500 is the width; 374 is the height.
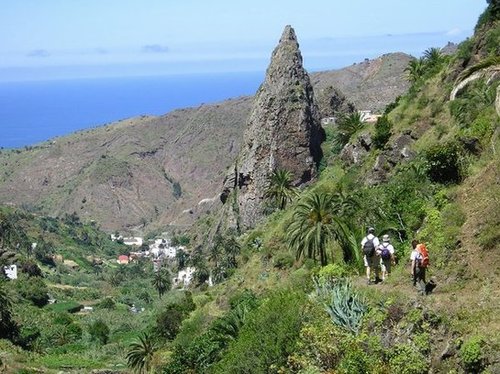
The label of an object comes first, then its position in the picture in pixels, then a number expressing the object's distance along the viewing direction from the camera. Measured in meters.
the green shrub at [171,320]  52.44
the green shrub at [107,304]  90.94
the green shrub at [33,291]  85.56
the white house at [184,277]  105.47
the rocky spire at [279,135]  106.75
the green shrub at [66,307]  83.94
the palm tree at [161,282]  96.81
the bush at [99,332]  66.12
